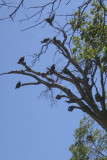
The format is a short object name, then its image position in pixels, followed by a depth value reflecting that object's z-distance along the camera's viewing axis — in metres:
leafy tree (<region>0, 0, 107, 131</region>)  12.93
